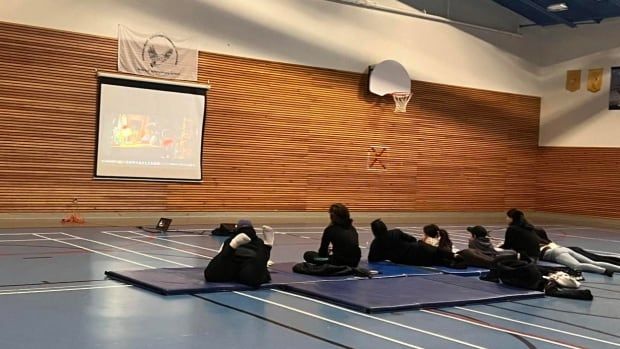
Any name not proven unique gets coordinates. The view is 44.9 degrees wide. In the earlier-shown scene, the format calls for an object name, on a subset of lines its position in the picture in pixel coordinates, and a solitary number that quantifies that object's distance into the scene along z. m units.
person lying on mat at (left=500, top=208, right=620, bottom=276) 12.90
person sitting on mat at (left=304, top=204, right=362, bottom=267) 11.02
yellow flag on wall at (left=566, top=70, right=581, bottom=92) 25.58
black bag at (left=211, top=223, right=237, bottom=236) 16.22
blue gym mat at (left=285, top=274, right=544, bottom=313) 8.86
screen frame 17.44
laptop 16.67
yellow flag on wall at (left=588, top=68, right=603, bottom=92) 24.86
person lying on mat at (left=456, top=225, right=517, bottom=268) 12.58
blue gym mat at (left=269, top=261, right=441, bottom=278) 11.27
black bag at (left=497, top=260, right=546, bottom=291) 10.54
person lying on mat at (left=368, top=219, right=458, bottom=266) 12.55
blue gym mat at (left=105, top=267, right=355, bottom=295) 9.17
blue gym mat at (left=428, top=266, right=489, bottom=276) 11.92
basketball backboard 22.00
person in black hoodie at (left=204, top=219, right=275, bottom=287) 9.59
